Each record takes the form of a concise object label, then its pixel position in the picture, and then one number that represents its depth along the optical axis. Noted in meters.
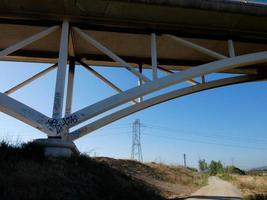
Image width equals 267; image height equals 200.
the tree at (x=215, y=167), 68.25
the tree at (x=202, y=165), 110.97
